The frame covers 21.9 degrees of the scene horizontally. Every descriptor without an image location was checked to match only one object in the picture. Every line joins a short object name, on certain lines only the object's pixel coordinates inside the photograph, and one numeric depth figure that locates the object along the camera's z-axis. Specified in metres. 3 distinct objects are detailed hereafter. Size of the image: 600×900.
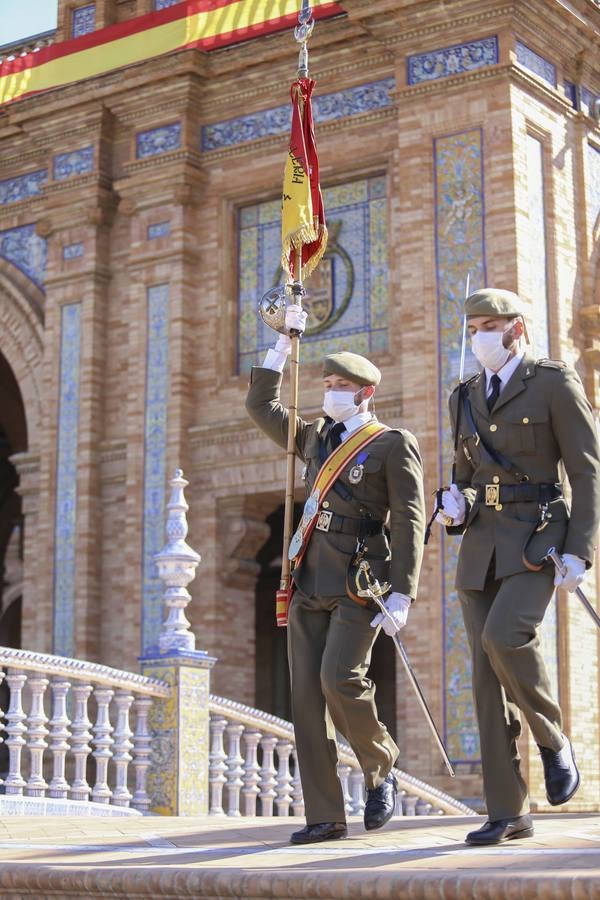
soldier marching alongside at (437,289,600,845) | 5.16
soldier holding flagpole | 5.71
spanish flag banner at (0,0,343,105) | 15.71
